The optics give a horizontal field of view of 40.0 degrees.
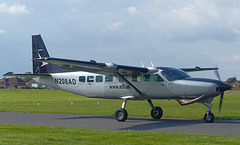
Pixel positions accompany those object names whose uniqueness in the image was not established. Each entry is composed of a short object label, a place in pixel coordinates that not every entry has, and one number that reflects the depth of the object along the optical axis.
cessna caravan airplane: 16.67
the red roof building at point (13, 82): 190.62
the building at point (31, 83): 182.05
